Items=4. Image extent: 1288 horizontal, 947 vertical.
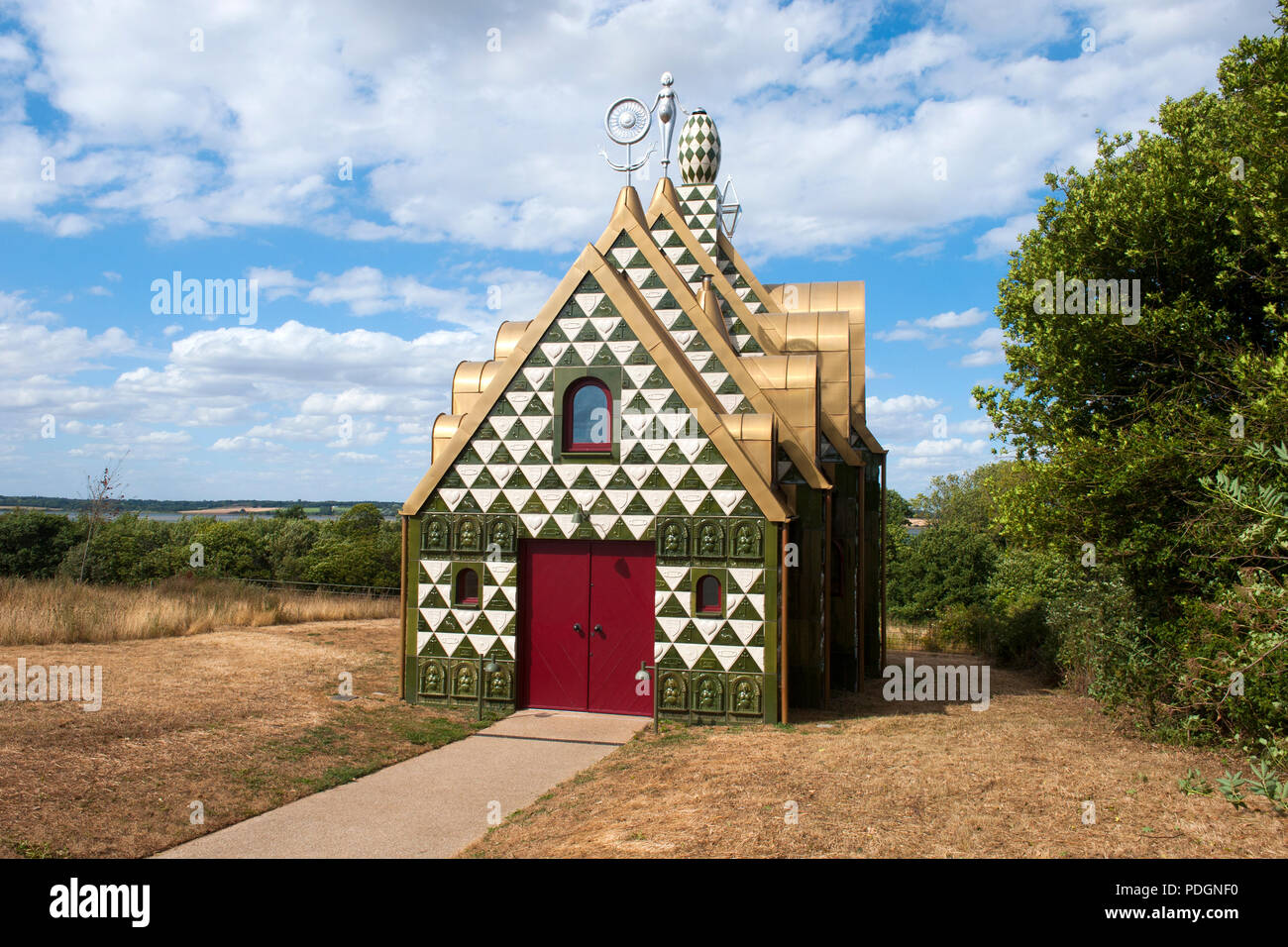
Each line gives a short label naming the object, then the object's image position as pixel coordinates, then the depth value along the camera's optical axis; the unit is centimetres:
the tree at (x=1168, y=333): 1147
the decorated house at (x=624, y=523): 1293
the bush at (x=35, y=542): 4481
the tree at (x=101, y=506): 2488
